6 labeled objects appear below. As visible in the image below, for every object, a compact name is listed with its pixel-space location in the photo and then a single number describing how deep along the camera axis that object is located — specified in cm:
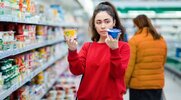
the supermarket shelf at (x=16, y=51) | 271
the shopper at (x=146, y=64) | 445
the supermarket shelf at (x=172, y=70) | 1007
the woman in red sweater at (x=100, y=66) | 263
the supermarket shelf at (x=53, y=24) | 267
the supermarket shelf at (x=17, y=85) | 271
